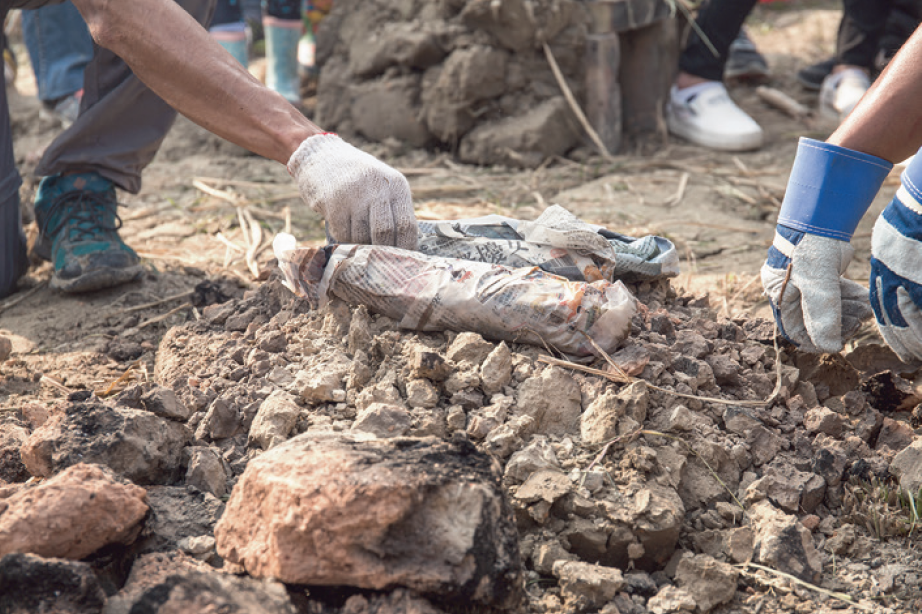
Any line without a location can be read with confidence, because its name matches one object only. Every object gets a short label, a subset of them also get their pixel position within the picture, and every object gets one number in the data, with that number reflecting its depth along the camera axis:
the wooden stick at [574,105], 4.06
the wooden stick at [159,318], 2.36
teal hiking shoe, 2.54
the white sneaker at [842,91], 4.43
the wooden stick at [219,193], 3.57
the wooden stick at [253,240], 2.78
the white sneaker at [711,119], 4.27
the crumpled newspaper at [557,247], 1.97
